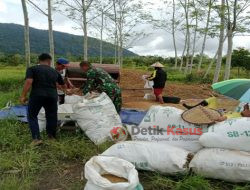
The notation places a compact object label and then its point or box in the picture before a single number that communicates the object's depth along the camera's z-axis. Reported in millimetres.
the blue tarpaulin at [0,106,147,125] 2987
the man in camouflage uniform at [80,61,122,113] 2819
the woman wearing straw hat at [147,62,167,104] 4877
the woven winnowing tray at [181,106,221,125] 1944
